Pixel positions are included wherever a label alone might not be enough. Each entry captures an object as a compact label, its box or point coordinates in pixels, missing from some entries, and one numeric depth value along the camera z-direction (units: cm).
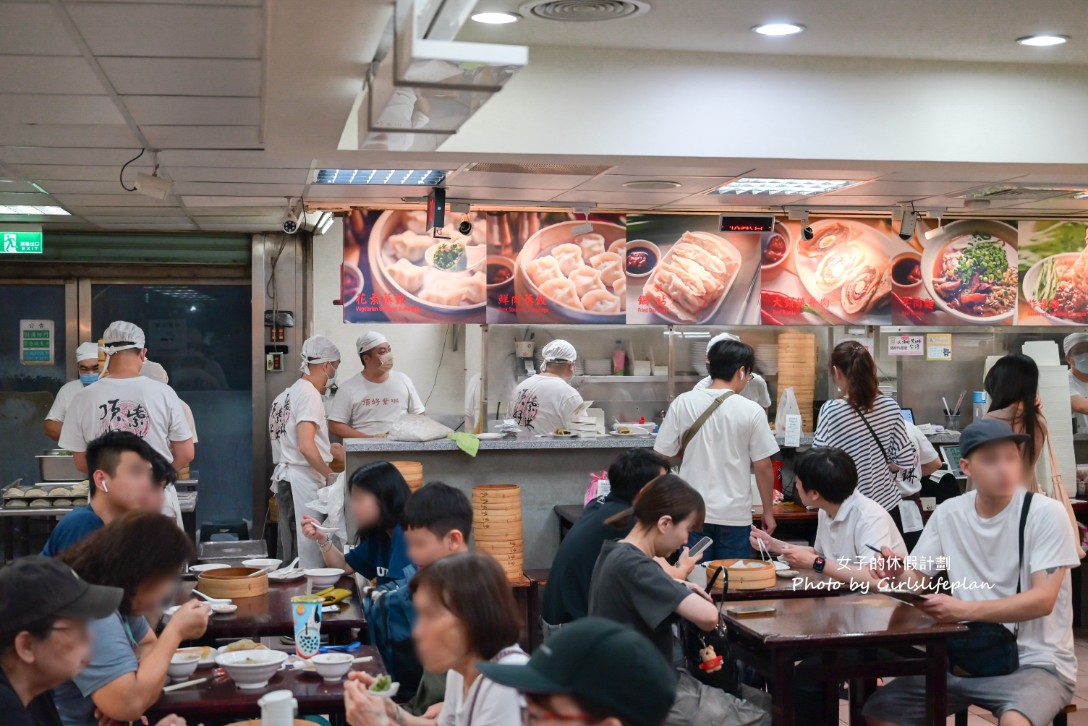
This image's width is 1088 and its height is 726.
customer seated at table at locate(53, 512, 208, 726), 293
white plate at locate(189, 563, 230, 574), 475
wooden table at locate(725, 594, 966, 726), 378
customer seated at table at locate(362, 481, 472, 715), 345
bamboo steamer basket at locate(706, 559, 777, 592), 461
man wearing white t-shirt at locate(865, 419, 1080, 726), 379
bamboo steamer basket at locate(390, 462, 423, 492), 639
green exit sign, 840
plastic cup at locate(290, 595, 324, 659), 350
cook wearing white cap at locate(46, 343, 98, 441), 826
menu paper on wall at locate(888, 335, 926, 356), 904
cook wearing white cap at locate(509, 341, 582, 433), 755
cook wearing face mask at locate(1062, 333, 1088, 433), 892
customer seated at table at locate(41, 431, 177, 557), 391
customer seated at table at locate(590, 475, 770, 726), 366
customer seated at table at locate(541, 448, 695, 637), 431
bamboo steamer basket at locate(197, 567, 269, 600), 450
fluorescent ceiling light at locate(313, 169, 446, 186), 666
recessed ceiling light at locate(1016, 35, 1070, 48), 493
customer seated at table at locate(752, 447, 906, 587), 477
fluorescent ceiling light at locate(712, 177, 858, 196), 708
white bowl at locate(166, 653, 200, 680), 332
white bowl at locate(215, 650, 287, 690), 324
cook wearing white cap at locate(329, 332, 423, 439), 759
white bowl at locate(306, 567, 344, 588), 475
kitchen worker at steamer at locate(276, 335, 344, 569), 695
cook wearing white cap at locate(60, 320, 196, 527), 568
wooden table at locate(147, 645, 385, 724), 312
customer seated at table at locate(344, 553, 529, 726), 259
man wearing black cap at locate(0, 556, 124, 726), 231
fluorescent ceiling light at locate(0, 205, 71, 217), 802
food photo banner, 817
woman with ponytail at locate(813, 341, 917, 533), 599
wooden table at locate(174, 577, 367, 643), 404
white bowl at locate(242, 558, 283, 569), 504
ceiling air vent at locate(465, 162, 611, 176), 637
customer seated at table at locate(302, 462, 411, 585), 427
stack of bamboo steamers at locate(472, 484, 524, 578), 634
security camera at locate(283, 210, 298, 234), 801
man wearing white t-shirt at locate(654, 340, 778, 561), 587
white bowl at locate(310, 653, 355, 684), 329
